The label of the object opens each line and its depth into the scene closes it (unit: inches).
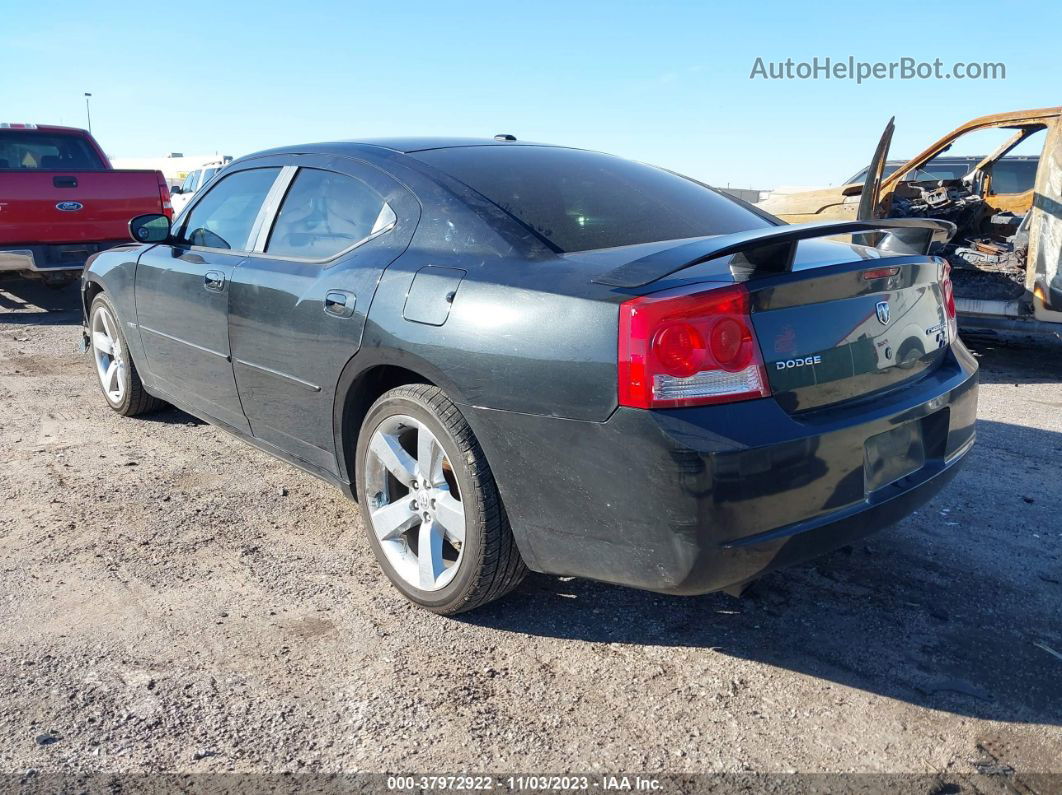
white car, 868.9
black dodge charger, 87.2
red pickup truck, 324.8
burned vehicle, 252.1
